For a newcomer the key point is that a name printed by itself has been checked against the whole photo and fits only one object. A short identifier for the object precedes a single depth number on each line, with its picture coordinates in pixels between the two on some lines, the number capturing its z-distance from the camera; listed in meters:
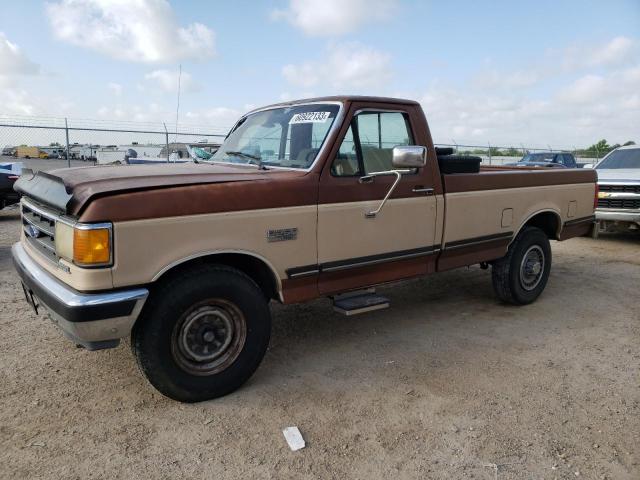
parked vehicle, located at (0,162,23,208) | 10.16
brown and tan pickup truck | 2.85
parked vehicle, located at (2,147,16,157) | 19.33
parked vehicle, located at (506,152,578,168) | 17.25
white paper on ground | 2.86
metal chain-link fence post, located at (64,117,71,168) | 13.65
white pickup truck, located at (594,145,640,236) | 8.46
